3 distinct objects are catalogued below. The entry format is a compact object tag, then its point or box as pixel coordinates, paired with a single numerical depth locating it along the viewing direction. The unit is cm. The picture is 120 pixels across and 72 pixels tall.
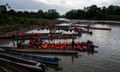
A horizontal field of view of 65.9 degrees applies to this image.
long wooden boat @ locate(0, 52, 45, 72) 1047
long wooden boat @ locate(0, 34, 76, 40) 2277
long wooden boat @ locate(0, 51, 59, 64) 1224
